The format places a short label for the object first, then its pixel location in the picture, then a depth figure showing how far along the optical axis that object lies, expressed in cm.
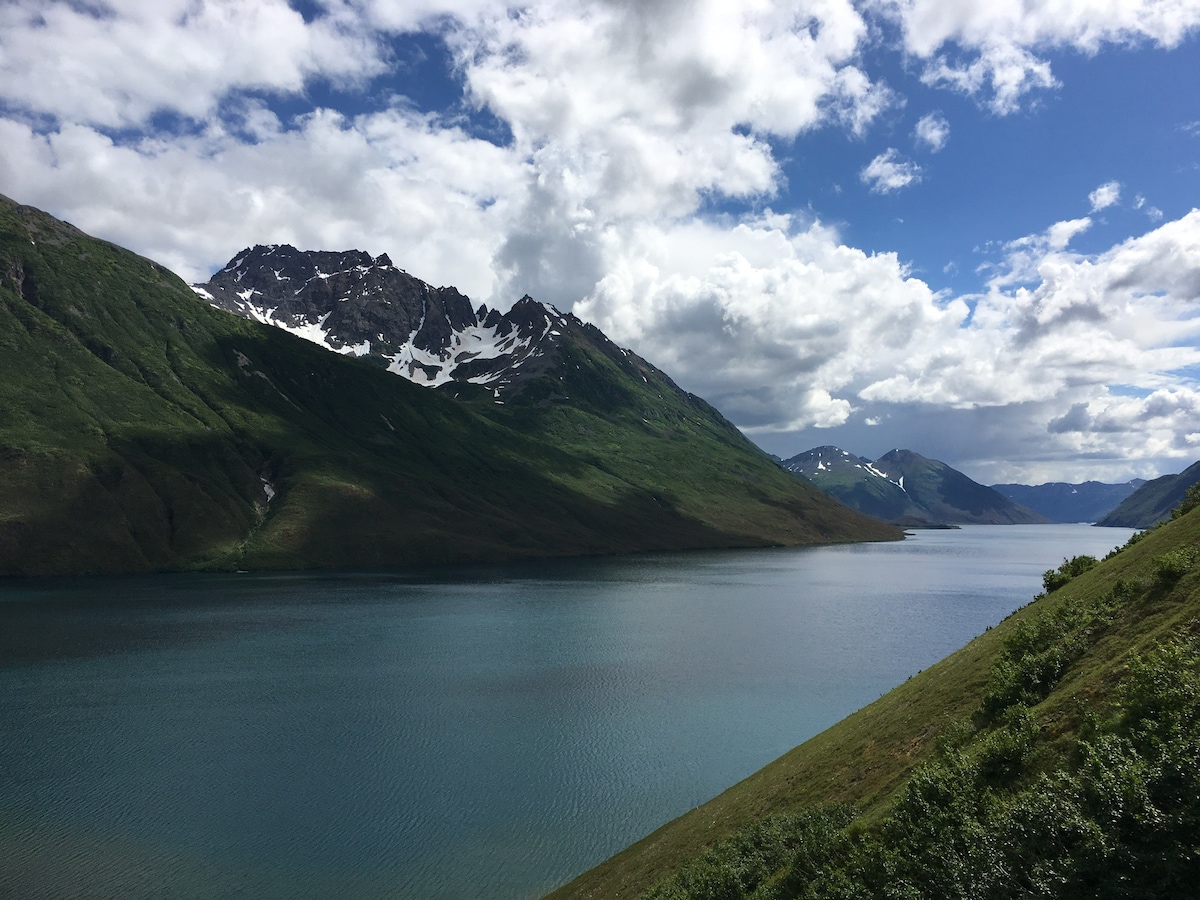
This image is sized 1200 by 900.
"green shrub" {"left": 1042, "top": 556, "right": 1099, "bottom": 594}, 4394
